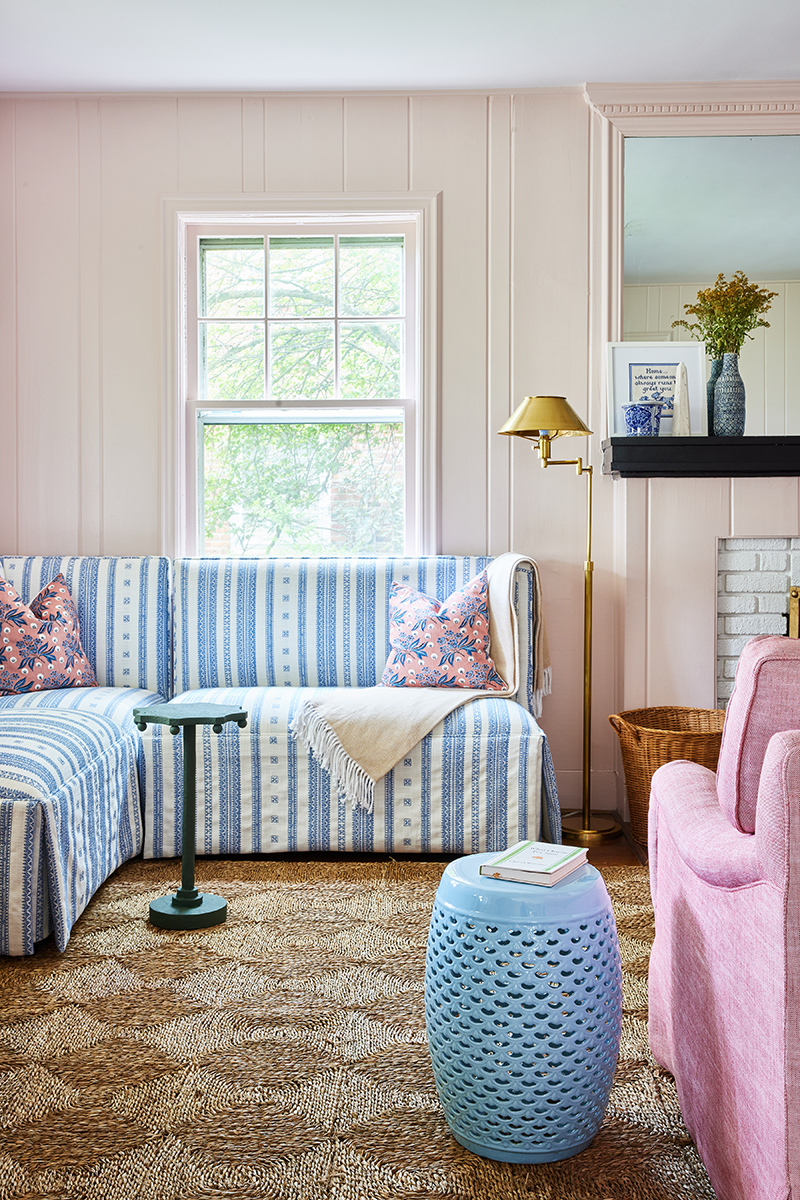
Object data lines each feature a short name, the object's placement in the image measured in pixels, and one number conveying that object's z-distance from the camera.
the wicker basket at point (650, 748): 3.11
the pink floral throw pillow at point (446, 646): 3.25
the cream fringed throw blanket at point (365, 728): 2.97
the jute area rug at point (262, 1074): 1.47
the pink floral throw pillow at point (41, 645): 3.26
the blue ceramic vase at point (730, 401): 3.50
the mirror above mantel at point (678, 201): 3.64
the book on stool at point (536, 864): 1.49
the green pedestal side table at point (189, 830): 2.44
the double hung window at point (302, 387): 3.88
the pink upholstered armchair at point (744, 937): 1.07
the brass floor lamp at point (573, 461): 3.29
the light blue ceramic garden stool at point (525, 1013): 1.41
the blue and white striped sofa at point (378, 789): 2.99
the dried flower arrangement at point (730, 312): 3.49
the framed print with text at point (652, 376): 3.63
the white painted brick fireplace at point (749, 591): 3.60
